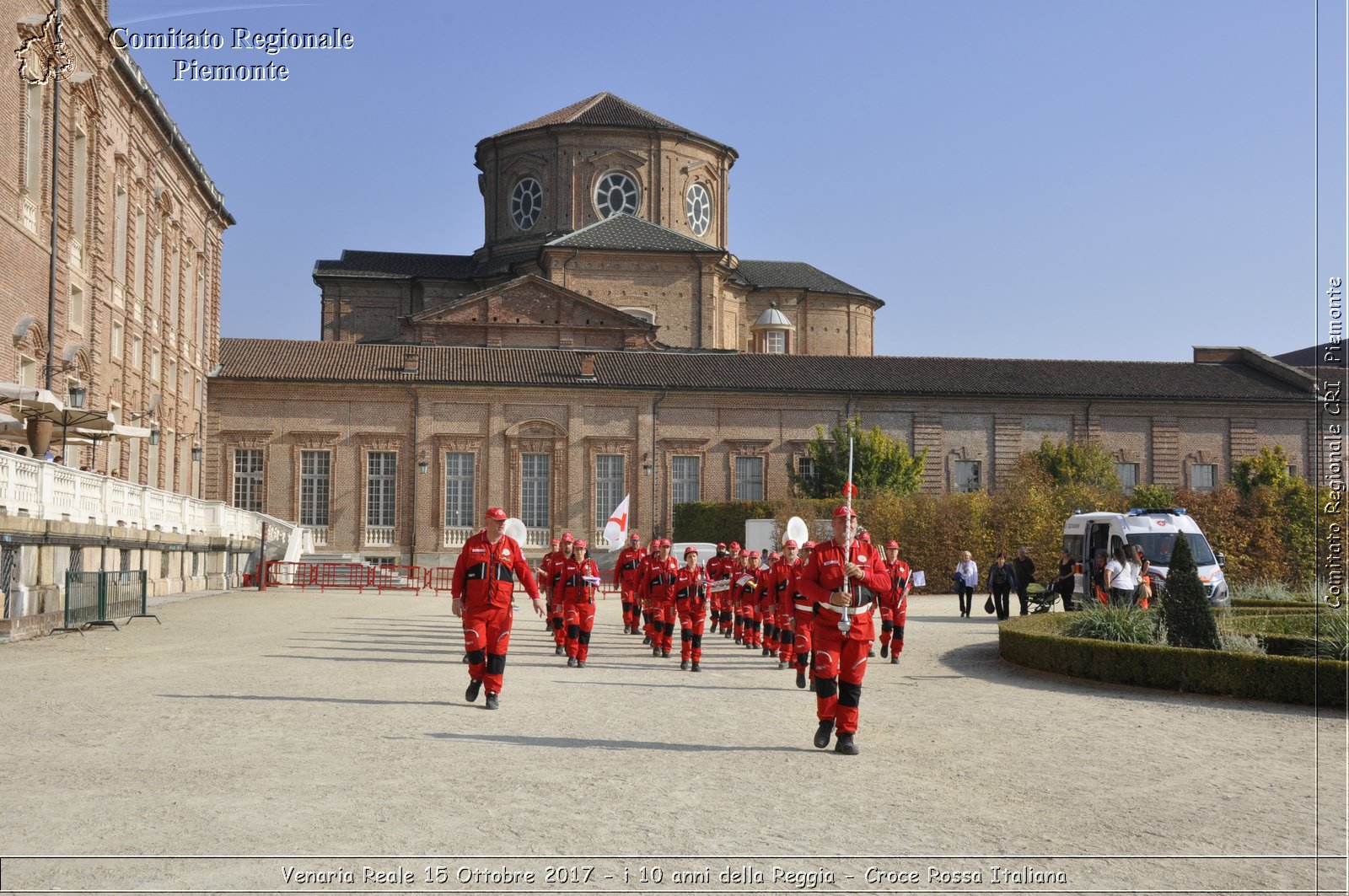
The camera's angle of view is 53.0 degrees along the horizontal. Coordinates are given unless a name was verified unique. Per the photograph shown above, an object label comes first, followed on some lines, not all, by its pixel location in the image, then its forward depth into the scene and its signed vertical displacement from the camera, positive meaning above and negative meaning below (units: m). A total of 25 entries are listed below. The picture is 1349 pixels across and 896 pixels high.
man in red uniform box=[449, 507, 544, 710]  12.82 -0.95
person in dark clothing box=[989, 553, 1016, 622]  28.30 -1.75
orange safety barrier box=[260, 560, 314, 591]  43.44 -2.60
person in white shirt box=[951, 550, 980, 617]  29.81 -1.75
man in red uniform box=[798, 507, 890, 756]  10.42 -1.01
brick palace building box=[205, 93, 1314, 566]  51.44 +3.50
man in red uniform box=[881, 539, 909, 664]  18.44 -1.52
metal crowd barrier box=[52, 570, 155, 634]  20.27 -1.68
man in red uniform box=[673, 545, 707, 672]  17.64 -1.48
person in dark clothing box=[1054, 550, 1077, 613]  28.08 -1.69
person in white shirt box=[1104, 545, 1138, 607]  22.23 -1.31
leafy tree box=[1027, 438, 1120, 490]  51.34 +1.41
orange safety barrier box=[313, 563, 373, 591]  44.22 -2.68
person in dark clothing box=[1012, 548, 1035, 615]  30.40 -1.58
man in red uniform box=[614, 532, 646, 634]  23.22 -1.41
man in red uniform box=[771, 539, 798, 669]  16.78 -1.35
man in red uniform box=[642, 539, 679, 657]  19.39 -1.41
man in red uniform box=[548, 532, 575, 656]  18.55 -1.37
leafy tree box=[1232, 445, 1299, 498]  51.88 +1.27
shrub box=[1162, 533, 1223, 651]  16.14 -1.30
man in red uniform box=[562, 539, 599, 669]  17.70 -1.52
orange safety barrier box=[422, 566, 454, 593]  46.18 -2.90
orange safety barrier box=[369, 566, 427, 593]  42.84 -2.86
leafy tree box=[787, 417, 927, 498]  49.44 +1.28
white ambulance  26.38 -0.72
